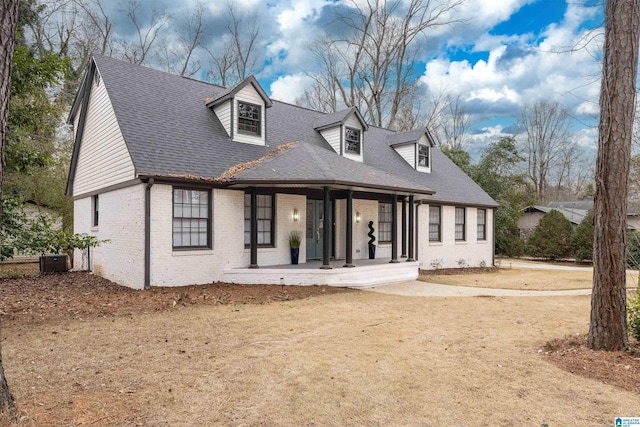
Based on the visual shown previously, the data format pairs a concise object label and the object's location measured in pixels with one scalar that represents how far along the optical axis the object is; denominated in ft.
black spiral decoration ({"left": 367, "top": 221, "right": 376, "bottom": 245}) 48.32
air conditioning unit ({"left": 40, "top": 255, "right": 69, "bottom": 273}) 47.96
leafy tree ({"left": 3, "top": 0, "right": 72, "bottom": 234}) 25.03
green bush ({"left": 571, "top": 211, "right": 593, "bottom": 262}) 67.21
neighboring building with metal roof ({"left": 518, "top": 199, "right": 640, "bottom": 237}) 94.32
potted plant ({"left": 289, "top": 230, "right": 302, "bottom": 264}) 39.78
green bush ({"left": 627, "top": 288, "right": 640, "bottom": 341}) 16.61
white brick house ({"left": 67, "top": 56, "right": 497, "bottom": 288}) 33.63
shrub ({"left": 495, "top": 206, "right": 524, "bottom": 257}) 77.74
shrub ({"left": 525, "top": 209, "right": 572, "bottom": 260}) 71.51
